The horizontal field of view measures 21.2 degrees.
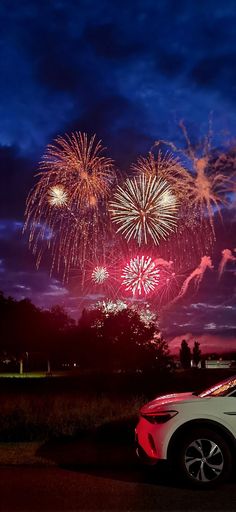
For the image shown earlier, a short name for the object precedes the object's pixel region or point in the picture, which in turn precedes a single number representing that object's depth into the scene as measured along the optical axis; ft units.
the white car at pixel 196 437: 24.59
